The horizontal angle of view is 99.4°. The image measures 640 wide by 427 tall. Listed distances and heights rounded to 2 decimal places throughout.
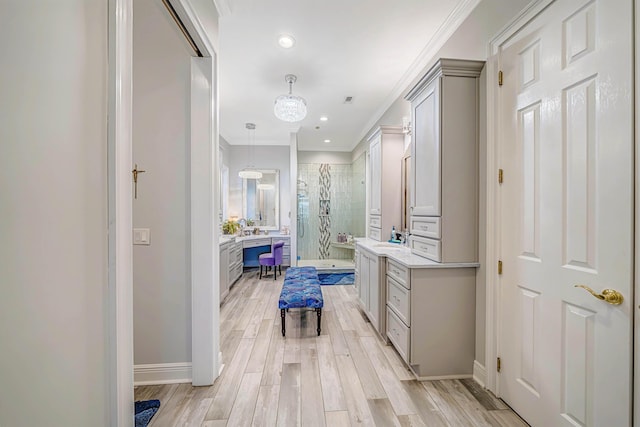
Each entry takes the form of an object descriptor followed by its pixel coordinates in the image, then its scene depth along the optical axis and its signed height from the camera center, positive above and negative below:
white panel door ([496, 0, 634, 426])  1.16 -0.02
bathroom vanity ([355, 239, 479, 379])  2.09 -0.84
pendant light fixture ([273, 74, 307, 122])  3.29 +1.26
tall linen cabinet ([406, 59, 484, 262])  2.09 +0.36
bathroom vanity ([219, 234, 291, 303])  3.98 -0.84
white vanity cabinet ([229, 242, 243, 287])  4.49 -0.92
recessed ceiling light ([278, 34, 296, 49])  2.61 +1.66
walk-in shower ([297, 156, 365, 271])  6.80 -0.05
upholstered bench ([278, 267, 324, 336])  2.83 -0.92
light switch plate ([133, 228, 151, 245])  2.10 -0.20
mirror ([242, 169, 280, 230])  6.31 +0.23
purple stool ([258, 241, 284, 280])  5.22 -0.93
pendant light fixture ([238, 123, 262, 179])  5.54 +1.01
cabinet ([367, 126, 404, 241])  3.58 +0.42
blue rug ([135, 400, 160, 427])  1.67 -1.30
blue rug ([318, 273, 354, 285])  5.11 -1.37
